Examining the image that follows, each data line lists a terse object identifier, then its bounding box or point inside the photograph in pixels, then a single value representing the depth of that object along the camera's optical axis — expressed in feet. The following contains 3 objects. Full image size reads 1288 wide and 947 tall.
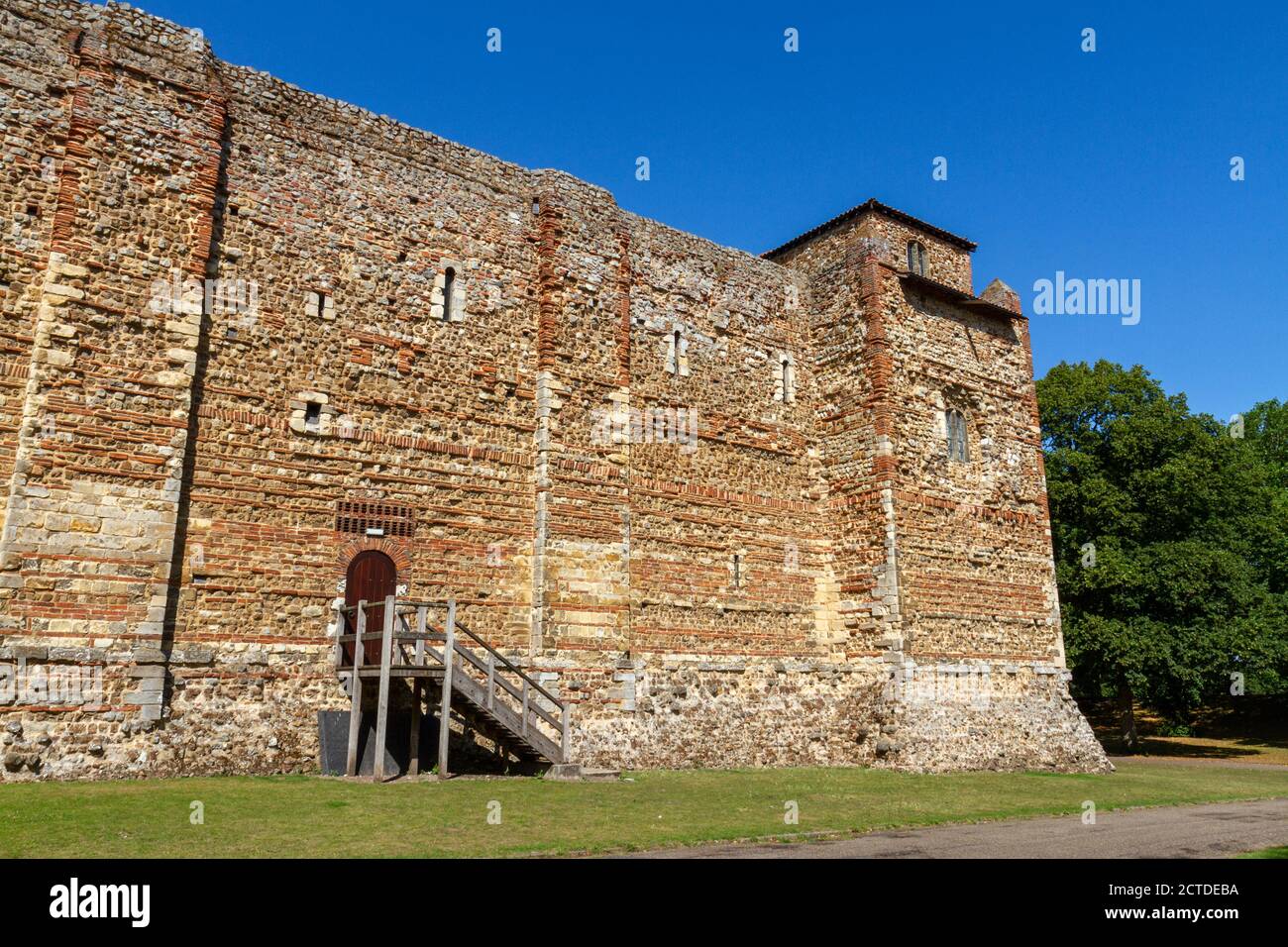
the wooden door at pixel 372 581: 49.08
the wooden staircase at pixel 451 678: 44.27
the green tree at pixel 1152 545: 85.25
